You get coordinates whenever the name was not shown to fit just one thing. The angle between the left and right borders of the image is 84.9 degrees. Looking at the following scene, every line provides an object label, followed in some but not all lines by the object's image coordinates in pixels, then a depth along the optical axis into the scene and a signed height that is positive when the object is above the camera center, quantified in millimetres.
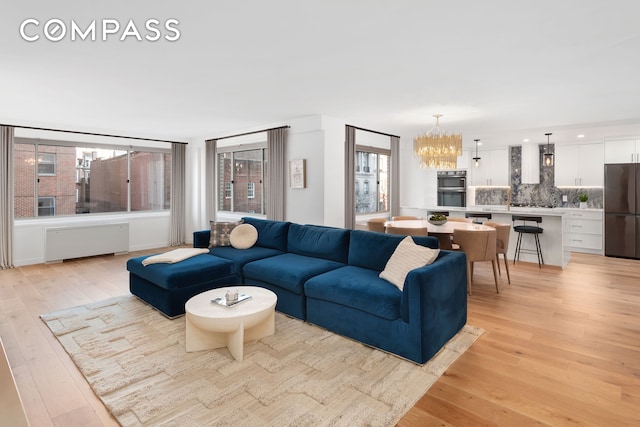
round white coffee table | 2691 -898
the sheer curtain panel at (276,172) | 6219 +630
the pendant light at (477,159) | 8078 +1066
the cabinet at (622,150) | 6453 +1005
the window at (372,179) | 7398 +579
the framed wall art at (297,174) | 5922 +561
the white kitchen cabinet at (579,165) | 6980 +803
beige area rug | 2109 -1224
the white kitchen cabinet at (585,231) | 6898 -538
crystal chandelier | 5070 +815
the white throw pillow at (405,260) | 2987 -481
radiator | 6199 -618
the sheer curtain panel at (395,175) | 7789 +678
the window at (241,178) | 7277 +623
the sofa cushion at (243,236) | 4779 -416
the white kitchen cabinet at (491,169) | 7926 +830
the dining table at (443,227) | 4699 -309
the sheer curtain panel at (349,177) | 6246 +522
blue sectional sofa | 2709 -722
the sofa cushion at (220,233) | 4887 -377
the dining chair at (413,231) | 4609 -338
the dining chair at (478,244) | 4367 -492
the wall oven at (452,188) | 8148 +399
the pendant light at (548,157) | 7151 +981
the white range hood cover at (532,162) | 7660 +933
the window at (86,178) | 6258 +594
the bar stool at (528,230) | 5787 -423
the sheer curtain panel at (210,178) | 7766 +643
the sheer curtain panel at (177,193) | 8000 +323
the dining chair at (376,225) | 5359 -298
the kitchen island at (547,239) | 5805 -604
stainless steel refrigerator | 6426 -114
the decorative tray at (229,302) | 2863 -793
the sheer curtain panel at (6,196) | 5715 +204
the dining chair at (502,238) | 4848 -462
